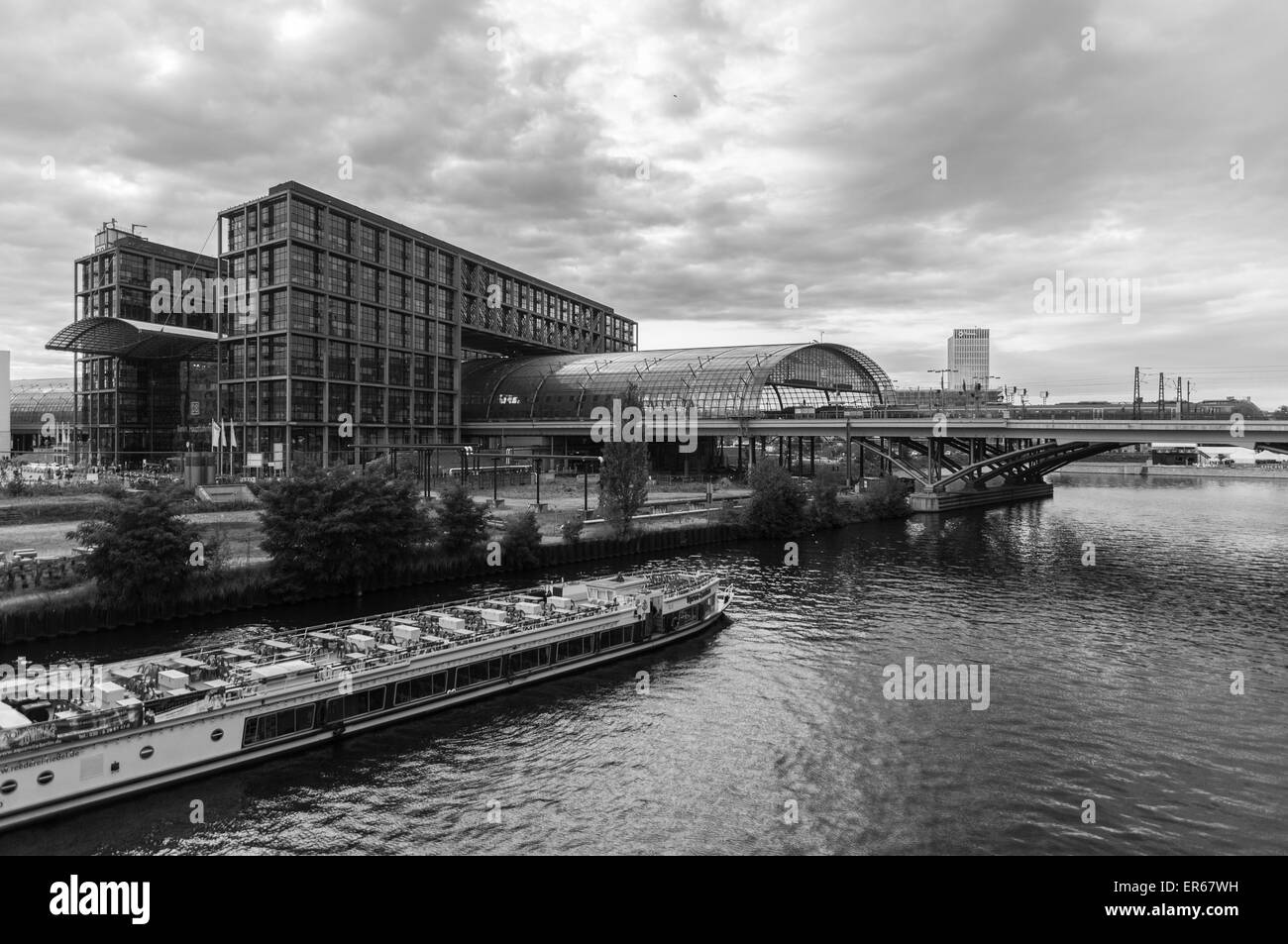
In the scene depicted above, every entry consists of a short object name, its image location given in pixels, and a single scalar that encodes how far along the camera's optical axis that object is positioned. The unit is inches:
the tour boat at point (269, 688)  912.9
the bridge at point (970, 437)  3061.0
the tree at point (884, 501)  3774.6
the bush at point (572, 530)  2556.6
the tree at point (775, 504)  3139.8
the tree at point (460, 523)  2246.6
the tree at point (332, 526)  1887.3
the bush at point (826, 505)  3412.9
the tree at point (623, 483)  2714.1
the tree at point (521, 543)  2337.6
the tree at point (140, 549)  1620.3
